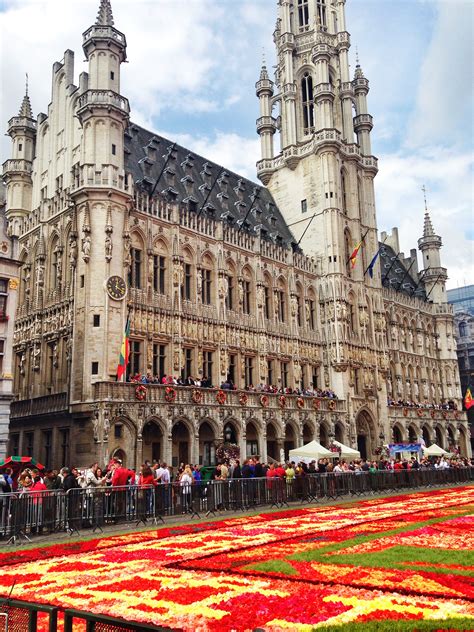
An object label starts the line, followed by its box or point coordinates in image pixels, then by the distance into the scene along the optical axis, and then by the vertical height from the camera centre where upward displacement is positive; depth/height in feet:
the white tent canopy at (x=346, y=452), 125.70 +0.10
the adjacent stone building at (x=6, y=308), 102.37 +26.76
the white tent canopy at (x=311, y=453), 117.39 +0.13
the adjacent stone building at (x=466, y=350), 265.95 +43.67
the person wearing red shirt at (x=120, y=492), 64.08 -3.36
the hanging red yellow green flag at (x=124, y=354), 108.68 +18.58
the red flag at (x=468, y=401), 206.08 +15.98
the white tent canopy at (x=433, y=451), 152.58 -0.30
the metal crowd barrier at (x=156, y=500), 57.21 -4.82
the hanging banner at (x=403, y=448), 160.76 +0.85
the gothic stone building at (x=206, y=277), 120.06 +43.51
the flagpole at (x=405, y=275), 236.63 +72.25
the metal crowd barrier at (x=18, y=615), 16.66 -4.29
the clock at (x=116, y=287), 118.62 +33.09
